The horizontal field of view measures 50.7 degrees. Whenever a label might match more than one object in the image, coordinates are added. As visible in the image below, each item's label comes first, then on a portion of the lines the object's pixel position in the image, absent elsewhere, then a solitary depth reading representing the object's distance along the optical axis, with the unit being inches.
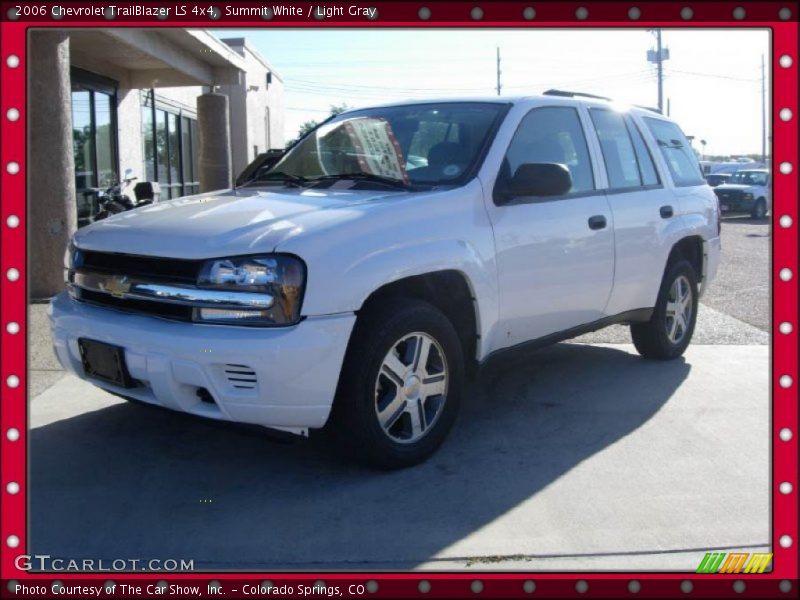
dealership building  332.8
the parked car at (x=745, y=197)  1026.0
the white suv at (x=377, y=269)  137.0
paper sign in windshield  179.8
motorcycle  255.8
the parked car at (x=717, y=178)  1195.3
